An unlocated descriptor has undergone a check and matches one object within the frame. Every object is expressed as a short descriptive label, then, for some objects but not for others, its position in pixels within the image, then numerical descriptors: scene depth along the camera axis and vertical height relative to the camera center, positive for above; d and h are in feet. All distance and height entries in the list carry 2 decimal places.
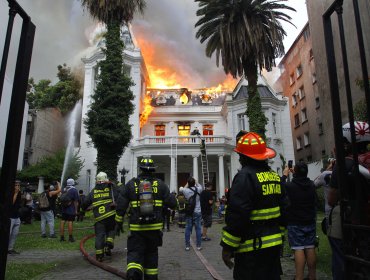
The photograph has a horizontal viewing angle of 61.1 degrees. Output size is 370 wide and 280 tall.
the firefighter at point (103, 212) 22.82 -1.04
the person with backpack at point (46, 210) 33.91 -1.29
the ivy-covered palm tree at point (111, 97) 56.03 +18.24
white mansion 89.35 +23.36
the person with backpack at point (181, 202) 31.41 -0.40
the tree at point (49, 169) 89.56 +8.27
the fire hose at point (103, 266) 17.72 -4.24
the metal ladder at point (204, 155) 81.51 +11.54
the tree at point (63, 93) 116.37 +39.09
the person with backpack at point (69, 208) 32.31 -1.03
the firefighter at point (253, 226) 8.77 -0.78
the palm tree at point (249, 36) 54.85 +28.32
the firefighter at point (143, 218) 14.55 -0.98
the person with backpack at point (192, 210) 28.07 -1.08
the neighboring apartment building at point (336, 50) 47.29 +25.10
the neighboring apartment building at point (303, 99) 94.63 +32.45
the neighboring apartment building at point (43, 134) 108.27 +23.40
